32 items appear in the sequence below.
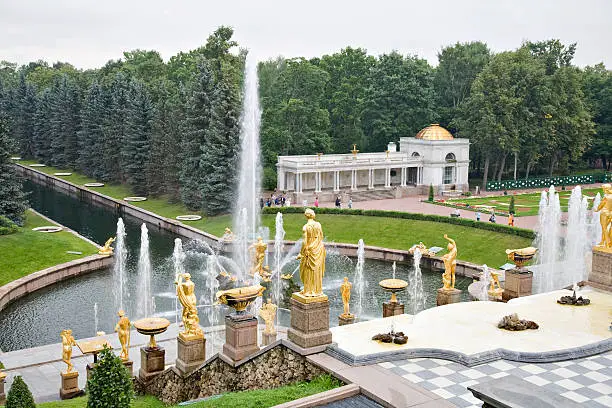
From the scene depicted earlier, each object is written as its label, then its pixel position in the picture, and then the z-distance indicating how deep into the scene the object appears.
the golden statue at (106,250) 36.75
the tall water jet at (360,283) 29.04
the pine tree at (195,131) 51.91
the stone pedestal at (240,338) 15.70
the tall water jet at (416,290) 29.34
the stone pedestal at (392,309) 21.16
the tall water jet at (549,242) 31.20
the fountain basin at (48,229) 42.75
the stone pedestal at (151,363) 17.88
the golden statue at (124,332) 18.53
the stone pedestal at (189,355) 16.75
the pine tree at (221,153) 49.88
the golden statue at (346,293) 22.39
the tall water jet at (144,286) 28.36
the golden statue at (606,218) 21.00
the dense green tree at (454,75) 69.56
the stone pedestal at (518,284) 21.22
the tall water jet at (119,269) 30.07
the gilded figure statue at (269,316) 21.53
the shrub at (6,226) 37.62
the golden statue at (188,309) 16.72
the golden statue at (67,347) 18.66
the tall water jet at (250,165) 43.84
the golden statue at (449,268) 21.58
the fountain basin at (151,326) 17.41
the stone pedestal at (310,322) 15.00
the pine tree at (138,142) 60.22
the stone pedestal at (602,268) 21.23
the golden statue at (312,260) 14.94
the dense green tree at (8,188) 42.06
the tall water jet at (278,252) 32.44
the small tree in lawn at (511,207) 46.59
